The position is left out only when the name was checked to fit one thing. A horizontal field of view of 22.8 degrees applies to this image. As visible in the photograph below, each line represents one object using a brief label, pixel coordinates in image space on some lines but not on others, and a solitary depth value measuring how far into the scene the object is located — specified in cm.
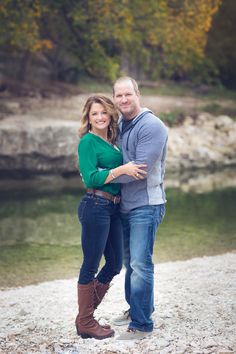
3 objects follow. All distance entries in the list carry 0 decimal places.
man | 506
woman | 507
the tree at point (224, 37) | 2664
